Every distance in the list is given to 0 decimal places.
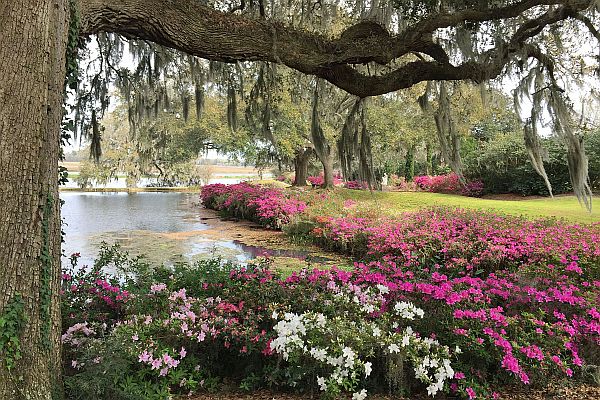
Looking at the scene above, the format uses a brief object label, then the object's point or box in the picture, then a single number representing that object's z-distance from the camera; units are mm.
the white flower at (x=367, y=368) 2533
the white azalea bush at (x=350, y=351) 2592
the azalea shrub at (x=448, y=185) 17109
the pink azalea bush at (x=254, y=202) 11500
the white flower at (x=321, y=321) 2820
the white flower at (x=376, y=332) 2787
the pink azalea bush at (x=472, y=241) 5391
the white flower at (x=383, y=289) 3406
